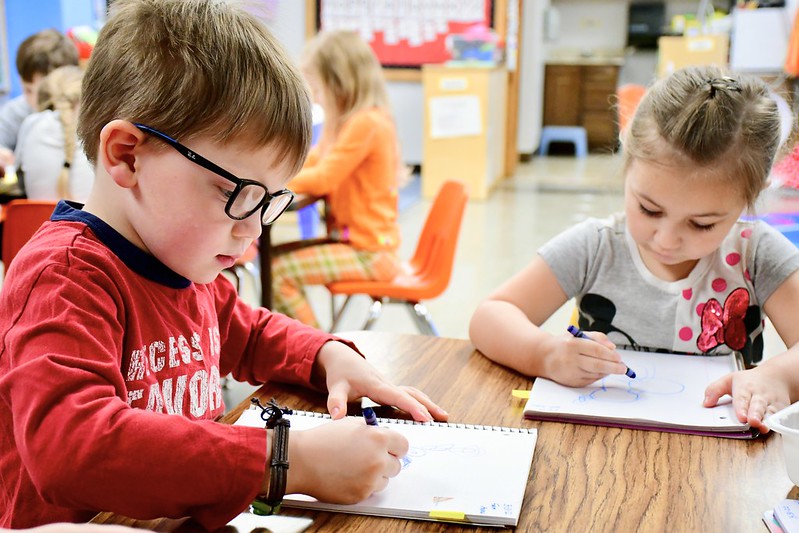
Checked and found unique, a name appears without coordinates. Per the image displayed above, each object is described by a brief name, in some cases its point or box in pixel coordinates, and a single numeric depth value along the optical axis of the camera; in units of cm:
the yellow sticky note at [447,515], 69
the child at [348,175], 256
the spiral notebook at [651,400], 91
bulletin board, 650
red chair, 190
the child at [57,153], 241
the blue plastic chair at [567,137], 848
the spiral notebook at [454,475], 70
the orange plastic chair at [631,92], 422
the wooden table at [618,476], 70
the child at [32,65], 312
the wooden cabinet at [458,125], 575
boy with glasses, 64
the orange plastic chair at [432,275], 236
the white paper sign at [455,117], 578
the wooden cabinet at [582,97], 862
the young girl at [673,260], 115
